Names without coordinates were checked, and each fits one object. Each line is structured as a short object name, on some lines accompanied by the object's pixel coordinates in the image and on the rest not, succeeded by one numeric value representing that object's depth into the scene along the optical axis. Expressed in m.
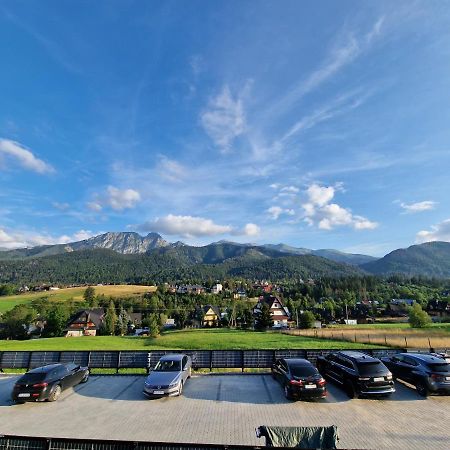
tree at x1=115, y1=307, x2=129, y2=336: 77.25
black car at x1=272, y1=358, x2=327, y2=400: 13.22
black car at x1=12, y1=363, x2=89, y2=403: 13.42
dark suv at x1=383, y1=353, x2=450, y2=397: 13.65
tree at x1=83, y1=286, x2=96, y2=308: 122.31
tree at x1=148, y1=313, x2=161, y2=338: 58.53
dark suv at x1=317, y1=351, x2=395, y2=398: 13.35
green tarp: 6.77
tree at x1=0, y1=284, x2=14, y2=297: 170.10
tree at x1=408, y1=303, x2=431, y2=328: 61.53
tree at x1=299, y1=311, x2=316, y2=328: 72.38
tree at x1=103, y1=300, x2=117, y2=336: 73.69
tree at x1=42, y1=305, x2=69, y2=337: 68.38
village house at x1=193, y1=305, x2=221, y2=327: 103.49
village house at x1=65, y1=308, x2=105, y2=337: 82.25
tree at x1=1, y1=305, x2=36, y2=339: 70.88
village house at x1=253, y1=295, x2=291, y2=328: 101.18
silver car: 13.84
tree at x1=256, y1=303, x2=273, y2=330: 70.00
